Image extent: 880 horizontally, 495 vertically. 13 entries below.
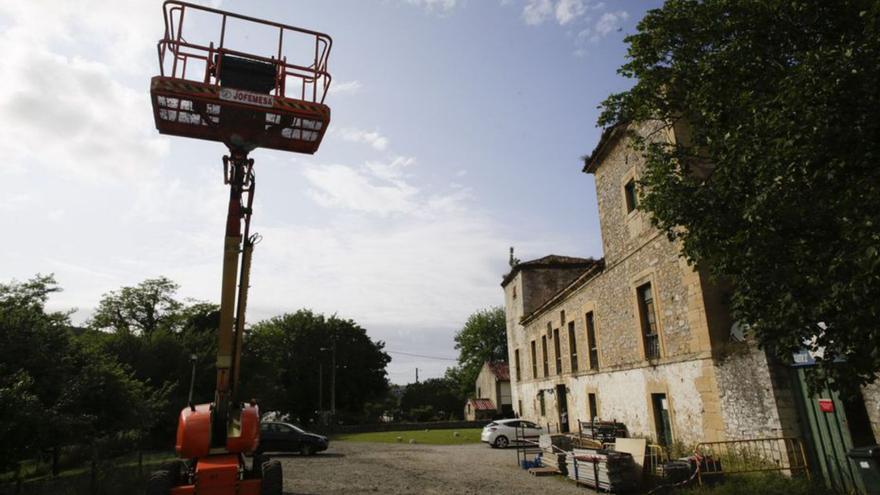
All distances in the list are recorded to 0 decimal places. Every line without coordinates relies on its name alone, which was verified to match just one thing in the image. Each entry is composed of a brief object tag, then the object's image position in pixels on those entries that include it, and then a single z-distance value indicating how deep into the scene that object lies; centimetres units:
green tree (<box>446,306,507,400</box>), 6200
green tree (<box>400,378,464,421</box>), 4942
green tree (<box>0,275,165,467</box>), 888
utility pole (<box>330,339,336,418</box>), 3742
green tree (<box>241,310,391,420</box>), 4209
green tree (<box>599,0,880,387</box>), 550
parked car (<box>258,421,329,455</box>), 1861
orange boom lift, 737
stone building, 1019
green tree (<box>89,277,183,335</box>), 4200
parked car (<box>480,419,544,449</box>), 2067
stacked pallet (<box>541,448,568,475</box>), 1271
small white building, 4034
